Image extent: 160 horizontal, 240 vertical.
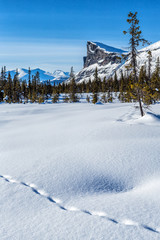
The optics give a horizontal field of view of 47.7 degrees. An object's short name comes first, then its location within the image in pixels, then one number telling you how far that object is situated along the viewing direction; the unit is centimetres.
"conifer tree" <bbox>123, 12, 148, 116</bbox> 1270
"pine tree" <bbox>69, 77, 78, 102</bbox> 4442
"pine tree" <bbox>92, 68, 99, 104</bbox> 3949
